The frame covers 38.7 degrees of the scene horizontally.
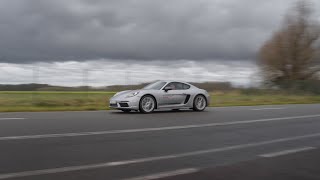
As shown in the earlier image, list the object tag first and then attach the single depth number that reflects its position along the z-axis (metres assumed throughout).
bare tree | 55.03
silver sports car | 16.53
